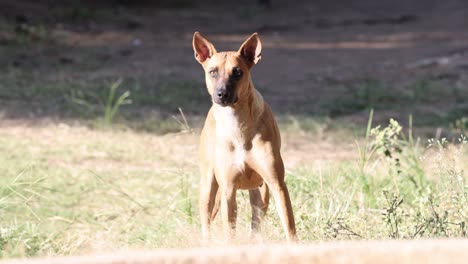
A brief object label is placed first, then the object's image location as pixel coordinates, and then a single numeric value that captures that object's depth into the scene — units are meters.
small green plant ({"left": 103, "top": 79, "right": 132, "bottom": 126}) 15.77
